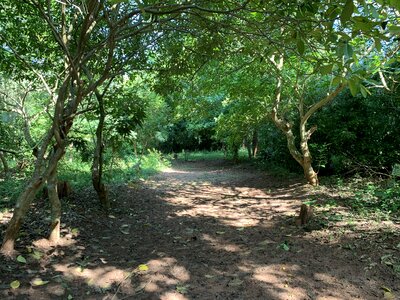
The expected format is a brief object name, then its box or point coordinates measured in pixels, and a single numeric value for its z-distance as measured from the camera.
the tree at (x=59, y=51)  3.79
